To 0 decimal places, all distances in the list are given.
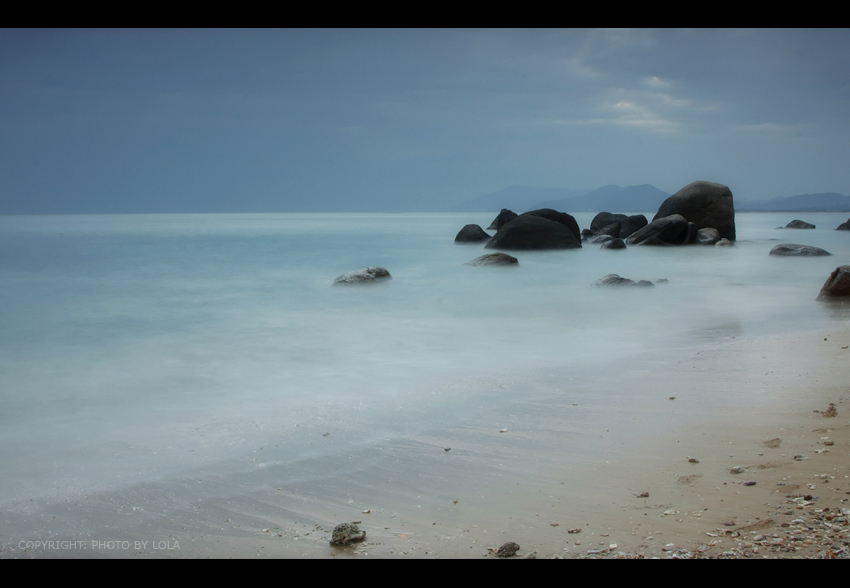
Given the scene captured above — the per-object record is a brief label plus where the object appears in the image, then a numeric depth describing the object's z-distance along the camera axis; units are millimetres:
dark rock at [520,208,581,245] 18219
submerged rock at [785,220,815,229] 33522
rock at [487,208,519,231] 21609
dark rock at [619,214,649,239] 21141
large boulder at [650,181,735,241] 19422
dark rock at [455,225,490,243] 21047
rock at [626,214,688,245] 18469
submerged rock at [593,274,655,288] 10188
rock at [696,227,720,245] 19016
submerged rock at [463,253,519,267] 13062
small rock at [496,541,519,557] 2236
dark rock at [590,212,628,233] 22198
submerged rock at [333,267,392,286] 10820
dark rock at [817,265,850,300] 8109
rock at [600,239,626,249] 18203
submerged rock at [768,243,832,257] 15617
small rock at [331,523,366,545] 2375
